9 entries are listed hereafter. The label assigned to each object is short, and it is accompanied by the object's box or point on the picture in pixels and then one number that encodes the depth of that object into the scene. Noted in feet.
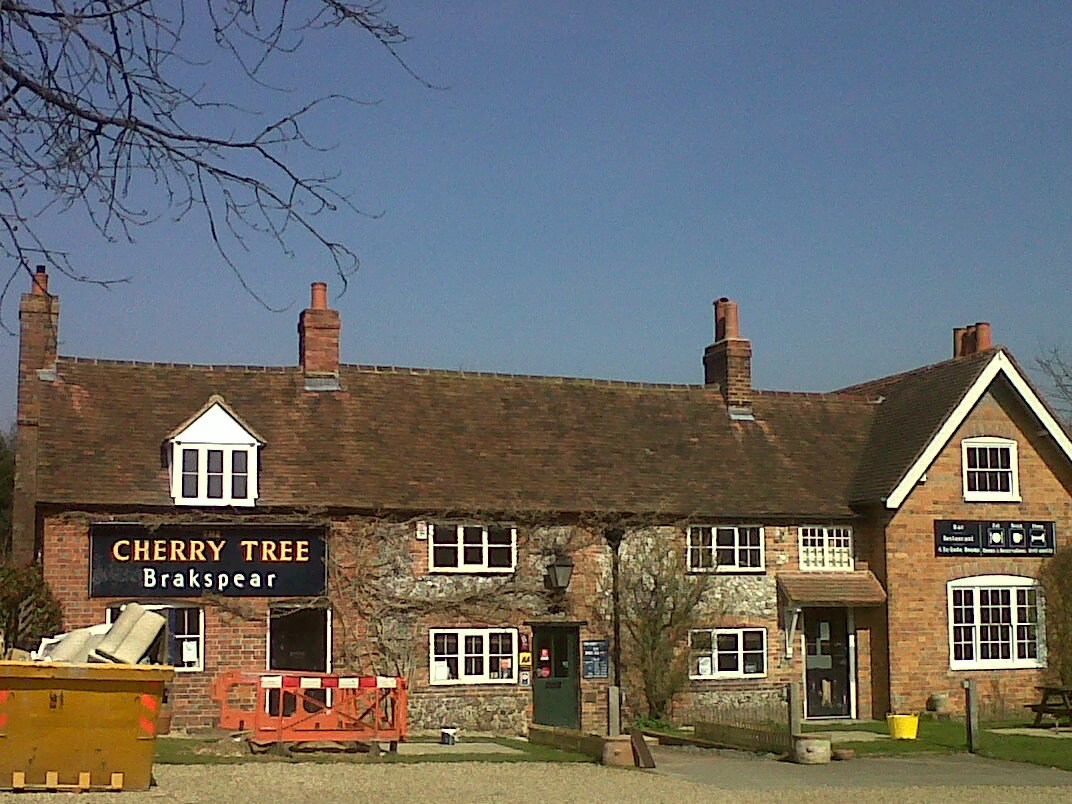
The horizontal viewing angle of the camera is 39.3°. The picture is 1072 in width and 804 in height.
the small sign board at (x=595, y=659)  96.12
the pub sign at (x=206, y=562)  87.20
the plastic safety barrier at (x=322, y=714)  69.72
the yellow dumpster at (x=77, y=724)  46.55
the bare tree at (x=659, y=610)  96.27
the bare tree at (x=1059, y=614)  102.58
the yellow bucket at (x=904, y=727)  85.97
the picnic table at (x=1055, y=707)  88.71
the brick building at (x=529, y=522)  88.89
